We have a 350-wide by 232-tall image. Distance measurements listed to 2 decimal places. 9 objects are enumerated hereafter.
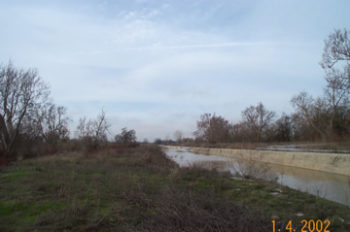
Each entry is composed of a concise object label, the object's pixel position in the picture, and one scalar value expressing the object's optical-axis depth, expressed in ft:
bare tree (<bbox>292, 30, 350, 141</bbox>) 82.23
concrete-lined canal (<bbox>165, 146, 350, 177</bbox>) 55.42
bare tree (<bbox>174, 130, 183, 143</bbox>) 336.18
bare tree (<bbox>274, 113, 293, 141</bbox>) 198.65
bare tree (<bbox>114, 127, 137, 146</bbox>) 123.75
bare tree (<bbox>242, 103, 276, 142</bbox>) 211.00
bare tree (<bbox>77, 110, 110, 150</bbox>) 98.96
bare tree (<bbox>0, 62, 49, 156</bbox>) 80.07
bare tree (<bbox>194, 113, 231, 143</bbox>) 226.58
